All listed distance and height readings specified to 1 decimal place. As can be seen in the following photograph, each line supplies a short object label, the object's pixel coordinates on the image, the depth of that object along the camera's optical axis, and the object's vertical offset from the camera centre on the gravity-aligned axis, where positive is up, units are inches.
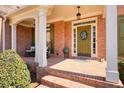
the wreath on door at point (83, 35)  189.3 +23.6
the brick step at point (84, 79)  88.3 -40.3
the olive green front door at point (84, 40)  186.1 +10.8
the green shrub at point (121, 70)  109.3 -33.1
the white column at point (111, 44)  87.5 +1.1
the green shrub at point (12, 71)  90.7 -29.5
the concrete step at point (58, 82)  96.0 -46.0
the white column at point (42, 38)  134.0 +11.4
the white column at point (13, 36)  201.5 +24.0
